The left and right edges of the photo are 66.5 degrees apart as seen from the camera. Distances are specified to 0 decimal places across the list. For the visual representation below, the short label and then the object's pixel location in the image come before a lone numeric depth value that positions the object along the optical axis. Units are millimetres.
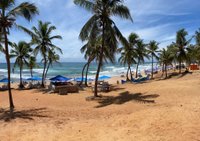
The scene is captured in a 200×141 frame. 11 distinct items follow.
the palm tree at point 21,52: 19497
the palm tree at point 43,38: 17351
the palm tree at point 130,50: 21568
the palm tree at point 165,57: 23859
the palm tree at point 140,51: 22277
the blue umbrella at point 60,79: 15986
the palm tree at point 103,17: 10429
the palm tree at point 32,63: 21508
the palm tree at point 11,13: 7794
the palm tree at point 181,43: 21568
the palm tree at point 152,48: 25730
